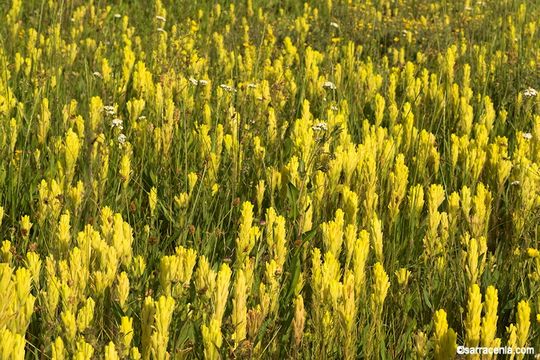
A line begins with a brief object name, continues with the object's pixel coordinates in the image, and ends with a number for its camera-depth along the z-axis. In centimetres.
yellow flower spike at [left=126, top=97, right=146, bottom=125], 441
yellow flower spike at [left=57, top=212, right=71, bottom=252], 267
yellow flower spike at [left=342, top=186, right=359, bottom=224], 315
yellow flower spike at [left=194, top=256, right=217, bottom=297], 233
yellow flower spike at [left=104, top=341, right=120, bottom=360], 188
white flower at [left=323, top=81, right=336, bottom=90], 479
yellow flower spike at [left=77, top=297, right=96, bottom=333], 220
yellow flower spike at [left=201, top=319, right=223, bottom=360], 203
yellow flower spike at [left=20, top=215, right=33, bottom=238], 292
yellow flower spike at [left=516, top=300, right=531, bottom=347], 212
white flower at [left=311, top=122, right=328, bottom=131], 395
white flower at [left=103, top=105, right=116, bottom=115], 418
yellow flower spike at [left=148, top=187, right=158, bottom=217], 332
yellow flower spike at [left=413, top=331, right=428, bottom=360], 222
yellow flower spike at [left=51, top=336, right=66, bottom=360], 199
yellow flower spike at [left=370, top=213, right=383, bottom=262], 290
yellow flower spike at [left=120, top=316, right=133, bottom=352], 206
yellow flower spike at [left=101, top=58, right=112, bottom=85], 507
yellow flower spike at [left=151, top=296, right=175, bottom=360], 204
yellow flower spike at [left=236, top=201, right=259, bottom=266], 269
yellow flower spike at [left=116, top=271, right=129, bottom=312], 240
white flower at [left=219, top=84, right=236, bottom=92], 464
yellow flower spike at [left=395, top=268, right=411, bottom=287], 273
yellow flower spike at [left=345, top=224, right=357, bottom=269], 271
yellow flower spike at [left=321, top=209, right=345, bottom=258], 271
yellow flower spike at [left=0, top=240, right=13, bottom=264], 254
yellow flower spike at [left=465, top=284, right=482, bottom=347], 207
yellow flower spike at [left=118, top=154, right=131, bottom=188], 345
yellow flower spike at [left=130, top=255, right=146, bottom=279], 262
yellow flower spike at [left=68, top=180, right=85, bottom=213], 314
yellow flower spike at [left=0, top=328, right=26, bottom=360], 181
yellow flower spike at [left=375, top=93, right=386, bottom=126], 460
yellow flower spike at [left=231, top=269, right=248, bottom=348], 218
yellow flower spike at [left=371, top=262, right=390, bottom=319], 240
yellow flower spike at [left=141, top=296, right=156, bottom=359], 217
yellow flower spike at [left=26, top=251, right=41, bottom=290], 243
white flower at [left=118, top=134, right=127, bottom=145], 391
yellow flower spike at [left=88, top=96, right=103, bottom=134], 403
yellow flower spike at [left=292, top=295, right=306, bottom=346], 229
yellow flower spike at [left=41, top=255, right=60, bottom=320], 232
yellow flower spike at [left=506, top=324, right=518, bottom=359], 216
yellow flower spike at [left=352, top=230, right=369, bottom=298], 248
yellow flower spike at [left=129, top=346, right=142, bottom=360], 209
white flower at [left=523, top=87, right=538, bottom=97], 474
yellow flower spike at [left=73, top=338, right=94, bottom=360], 184
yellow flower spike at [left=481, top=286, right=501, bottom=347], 202
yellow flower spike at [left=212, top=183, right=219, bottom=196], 362
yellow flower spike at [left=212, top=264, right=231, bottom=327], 218
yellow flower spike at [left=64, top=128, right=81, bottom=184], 343
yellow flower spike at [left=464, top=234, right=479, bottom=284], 263
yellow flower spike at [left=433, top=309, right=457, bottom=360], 208
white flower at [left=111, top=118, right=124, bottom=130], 389
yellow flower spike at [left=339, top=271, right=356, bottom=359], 226
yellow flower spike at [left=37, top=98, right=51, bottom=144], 409
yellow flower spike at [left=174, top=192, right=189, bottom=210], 326
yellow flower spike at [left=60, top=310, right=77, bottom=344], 214
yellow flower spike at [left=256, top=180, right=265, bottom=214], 345
